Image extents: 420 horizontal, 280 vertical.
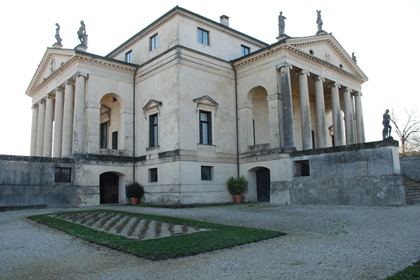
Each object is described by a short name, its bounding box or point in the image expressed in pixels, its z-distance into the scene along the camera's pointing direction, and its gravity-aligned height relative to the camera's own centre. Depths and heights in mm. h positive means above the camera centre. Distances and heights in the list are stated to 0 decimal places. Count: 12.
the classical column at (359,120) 33238 +6381
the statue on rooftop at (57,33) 32719 +15319
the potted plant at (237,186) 25109 +14
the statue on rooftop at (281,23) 26931 +13000
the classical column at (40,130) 33500 +6050
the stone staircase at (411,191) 19959 -524
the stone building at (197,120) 23047 +5266
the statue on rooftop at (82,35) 27391 +12541
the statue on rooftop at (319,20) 30908 +15256
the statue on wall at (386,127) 19594 +3281
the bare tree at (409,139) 51891 +6814
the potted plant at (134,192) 25422 -276
